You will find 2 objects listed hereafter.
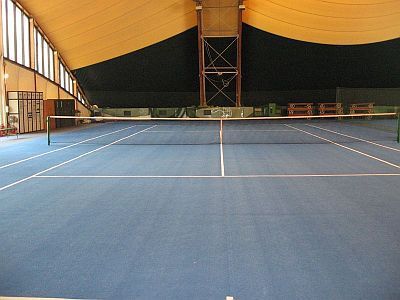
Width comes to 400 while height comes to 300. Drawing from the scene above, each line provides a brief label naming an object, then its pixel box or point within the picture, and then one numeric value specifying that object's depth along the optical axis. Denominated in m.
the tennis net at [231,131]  19.94
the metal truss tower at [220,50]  30.95
